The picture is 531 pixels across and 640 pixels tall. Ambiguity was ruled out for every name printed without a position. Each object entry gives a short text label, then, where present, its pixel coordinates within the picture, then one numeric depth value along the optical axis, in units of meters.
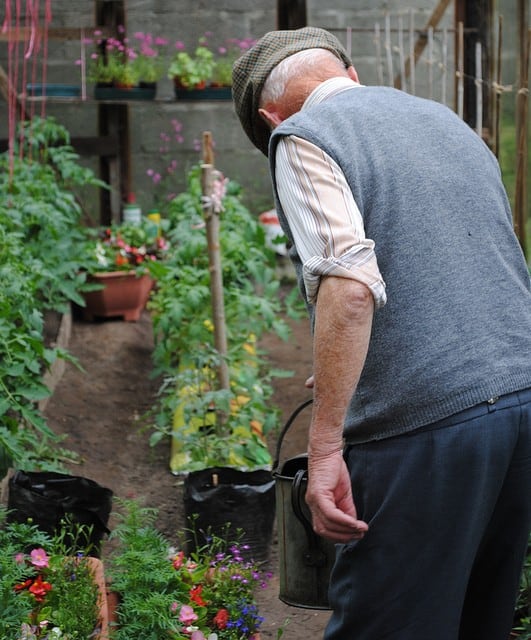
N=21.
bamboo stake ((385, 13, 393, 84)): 5.21
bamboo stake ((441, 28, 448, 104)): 4.88
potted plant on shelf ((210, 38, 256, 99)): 7.52
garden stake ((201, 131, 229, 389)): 4.09
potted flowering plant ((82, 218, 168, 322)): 6.22
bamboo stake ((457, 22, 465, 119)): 4.53
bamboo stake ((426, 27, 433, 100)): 5.07
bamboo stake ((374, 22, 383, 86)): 5.53
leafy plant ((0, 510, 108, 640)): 2.47
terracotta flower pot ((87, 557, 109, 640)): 2.57
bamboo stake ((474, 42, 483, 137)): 4.52
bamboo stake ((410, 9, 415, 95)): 5.26
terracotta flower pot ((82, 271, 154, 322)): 6.23
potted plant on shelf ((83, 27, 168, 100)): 7.34
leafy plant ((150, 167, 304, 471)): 4.06
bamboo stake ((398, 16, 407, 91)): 5.13
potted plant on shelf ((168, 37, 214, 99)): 7.44
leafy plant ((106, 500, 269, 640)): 2.60
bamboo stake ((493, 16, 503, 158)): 3.91
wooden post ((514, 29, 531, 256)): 3.70
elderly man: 1.86
